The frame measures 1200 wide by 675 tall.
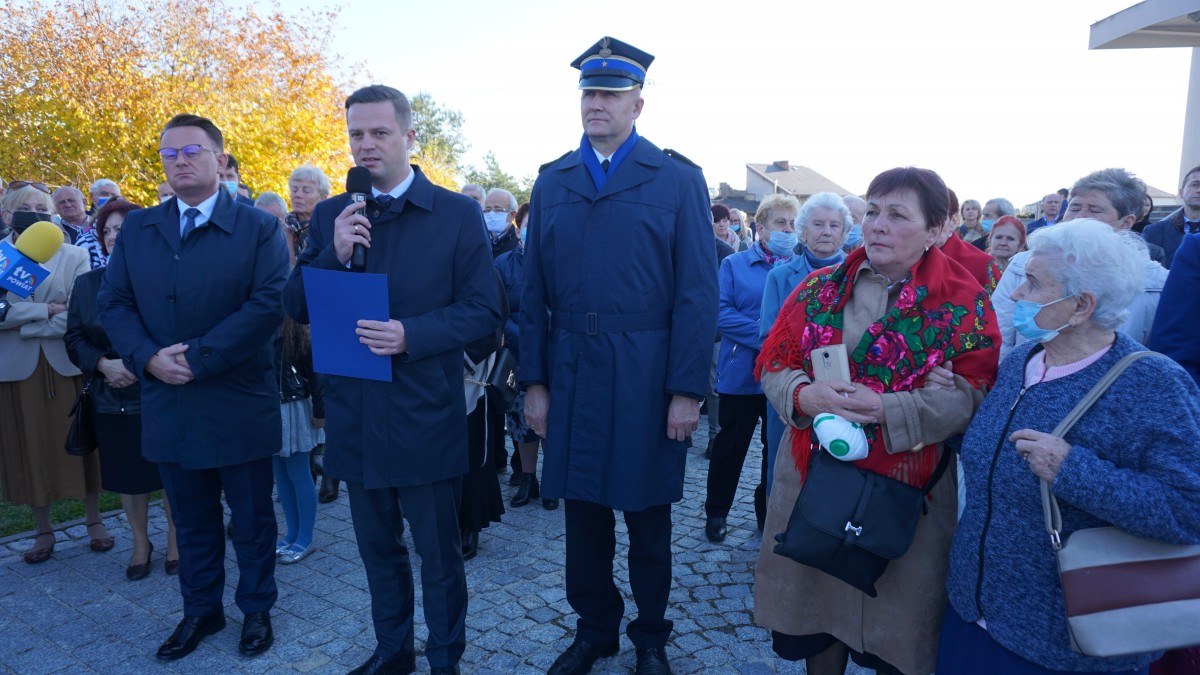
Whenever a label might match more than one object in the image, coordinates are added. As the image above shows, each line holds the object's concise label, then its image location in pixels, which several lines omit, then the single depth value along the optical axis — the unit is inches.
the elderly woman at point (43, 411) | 179.3
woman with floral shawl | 93.8
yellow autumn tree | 509.0
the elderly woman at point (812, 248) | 172.1
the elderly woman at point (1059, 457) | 73.1
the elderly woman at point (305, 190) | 218.8
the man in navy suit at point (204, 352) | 131.6
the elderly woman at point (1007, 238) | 222.7
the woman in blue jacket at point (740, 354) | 188.2
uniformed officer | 118.5
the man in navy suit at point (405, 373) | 117.2
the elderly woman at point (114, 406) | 161.6
